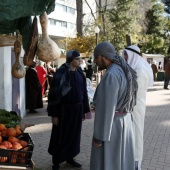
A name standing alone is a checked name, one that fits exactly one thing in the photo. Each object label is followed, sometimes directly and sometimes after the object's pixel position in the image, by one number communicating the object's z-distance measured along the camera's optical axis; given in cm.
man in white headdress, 399
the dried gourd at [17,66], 271
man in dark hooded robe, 426
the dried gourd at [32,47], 237
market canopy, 212
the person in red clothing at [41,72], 1149
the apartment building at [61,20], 4753
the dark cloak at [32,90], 897
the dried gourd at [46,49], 217
